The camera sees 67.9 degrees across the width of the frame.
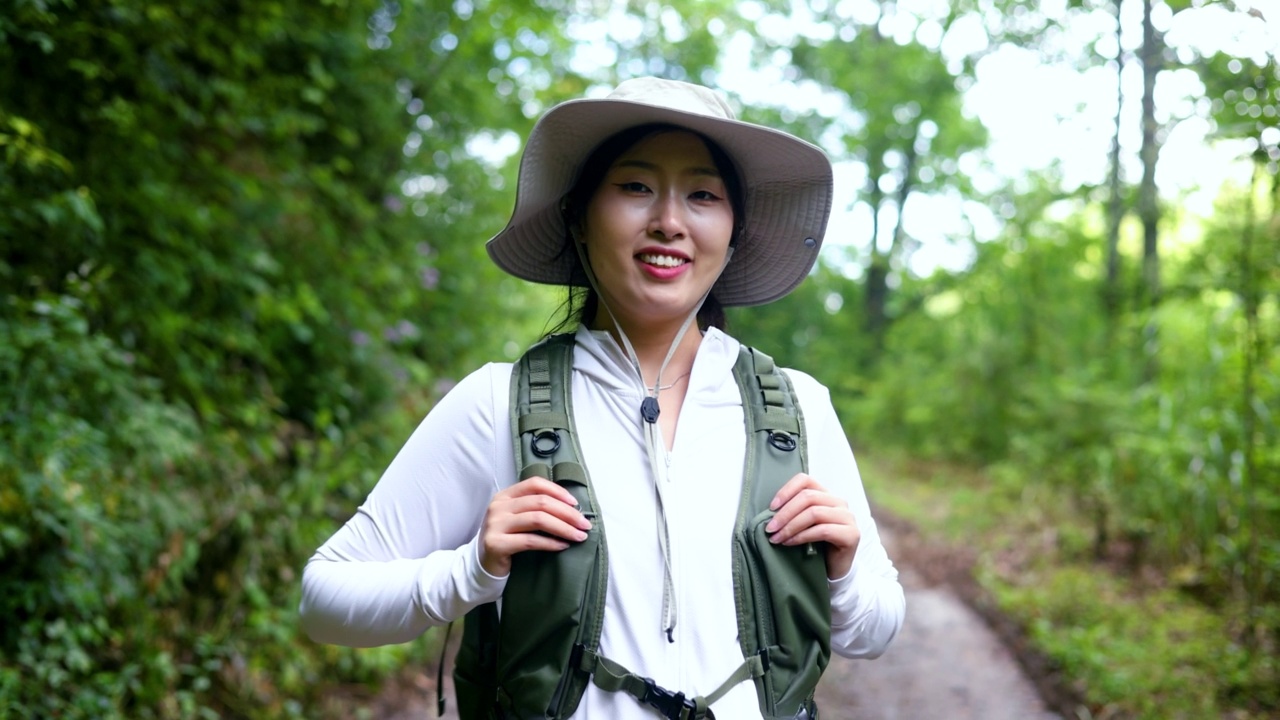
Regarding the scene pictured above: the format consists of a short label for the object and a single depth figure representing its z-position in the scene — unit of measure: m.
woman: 1.48
